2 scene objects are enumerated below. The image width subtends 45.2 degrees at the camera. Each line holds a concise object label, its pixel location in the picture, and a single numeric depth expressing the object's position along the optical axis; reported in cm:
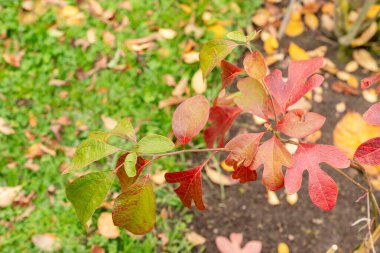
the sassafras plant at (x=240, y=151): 94
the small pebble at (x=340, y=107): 249
